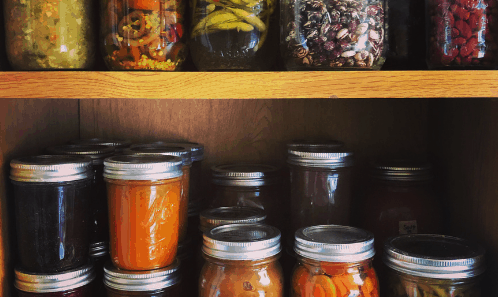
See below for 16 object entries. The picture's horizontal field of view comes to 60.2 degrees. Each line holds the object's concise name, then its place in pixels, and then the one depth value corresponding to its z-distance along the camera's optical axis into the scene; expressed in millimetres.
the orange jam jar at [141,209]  812
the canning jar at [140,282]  821
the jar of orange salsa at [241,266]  774
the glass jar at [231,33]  797
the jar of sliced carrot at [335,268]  769
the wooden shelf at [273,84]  720
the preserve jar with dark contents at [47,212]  814
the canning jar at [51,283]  816
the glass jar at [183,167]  948
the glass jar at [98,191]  964
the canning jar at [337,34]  750
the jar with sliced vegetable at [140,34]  801
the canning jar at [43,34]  789
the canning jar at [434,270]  770
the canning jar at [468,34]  752
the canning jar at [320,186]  951
